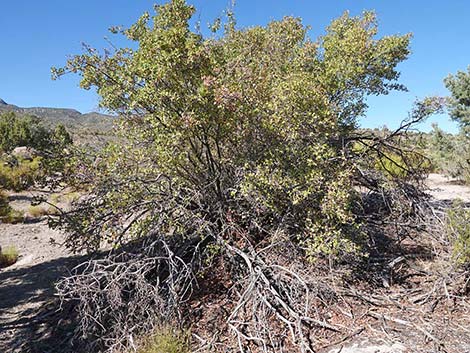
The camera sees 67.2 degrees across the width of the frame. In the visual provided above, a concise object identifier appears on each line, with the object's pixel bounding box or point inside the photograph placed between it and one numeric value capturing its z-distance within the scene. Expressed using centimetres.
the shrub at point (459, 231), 402
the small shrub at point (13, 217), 1033
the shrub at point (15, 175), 1357
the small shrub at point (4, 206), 1027
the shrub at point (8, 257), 744
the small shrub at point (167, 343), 338
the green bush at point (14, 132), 2498
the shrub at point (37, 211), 1127
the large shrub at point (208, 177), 409
